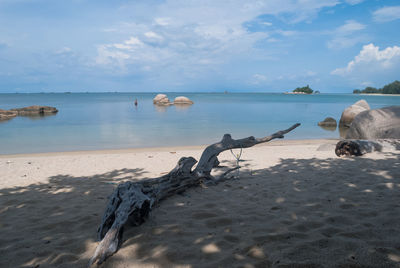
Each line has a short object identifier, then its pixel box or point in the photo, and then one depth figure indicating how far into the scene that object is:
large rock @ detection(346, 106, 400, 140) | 10.80
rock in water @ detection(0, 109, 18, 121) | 31.71
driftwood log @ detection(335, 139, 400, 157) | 8.50
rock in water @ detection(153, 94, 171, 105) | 59.52
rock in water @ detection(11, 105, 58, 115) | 37.53
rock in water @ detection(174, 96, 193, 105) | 62.20
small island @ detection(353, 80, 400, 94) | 148.00
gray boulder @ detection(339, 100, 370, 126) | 22.61
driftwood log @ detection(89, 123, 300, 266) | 3.02
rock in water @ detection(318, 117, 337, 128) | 24.57
